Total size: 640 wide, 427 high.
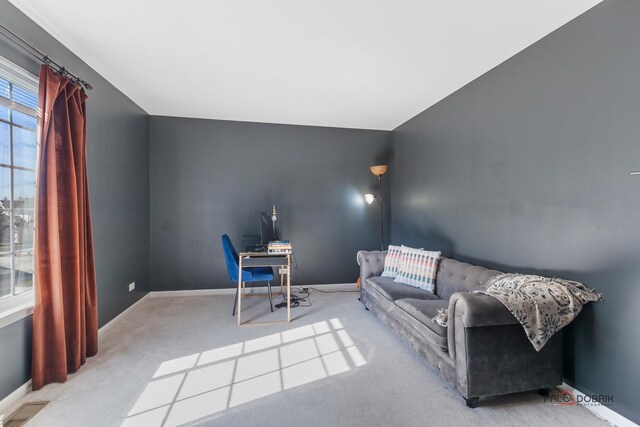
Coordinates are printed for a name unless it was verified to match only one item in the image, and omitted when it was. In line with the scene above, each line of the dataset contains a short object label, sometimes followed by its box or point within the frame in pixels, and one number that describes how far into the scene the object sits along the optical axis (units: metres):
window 1.98
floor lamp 4.30
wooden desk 3.26
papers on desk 3.50
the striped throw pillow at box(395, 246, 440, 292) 3.06
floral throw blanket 1.80
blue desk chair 3.39
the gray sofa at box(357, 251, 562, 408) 1.83
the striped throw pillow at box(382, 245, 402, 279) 3.48
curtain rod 1.87
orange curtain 2.03
